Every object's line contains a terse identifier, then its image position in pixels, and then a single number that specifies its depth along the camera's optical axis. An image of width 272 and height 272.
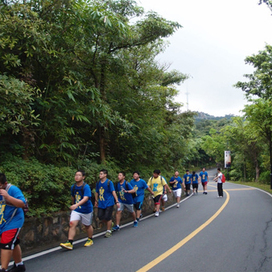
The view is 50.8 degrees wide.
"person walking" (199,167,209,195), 20.38
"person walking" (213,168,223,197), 16.77
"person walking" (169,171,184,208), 14.43
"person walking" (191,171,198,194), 20.72
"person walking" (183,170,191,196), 19.41
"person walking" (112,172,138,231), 8.75
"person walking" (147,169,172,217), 11.09
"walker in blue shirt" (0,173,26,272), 4.39
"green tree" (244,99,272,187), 23.60
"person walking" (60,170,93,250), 6.13
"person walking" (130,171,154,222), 9.48
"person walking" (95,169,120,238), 7.41
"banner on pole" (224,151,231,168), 55.04
